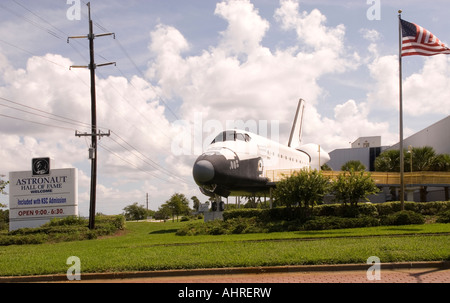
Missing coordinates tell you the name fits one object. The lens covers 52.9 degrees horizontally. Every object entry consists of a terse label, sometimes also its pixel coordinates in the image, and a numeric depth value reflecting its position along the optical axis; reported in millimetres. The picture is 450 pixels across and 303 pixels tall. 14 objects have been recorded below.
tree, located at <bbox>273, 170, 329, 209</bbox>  25562
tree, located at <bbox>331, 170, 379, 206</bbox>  25859
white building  46562
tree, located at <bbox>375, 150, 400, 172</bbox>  41750
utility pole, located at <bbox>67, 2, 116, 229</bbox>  30198
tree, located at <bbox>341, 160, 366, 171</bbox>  44784
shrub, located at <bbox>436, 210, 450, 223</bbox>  22797
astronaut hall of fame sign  35062
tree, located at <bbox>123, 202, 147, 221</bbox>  102375
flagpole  25391
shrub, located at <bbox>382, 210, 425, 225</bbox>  22797
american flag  23078
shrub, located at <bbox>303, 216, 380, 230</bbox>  22750
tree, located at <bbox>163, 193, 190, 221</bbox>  67688
